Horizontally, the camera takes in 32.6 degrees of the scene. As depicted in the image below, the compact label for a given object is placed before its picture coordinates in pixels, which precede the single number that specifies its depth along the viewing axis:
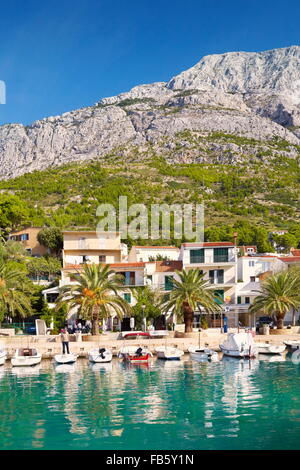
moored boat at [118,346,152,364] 36.00
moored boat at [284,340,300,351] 40.97
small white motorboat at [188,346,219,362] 36.88
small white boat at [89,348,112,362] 35.75
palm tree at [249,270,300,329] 44.38
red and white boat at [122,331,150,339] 41.31
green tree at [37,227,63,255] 67.75
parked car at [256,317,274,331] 50.53
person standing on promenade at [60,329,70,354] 37.55
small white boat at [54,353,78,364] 35.81
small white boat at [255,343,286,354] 38.72
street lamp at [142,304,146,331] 45.99
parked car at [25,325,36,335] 45.45
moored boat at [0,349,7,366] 36.32
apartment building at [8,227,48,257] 70.94
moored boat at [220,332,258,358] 36.97
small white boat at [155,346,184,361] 37.06
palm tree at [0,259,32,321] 42.59
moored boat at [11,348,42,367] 35.59
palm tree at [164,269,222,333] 42.94
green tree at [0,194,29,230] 75.31
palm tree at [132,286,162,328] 47.03
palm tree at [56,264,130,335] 41.78
